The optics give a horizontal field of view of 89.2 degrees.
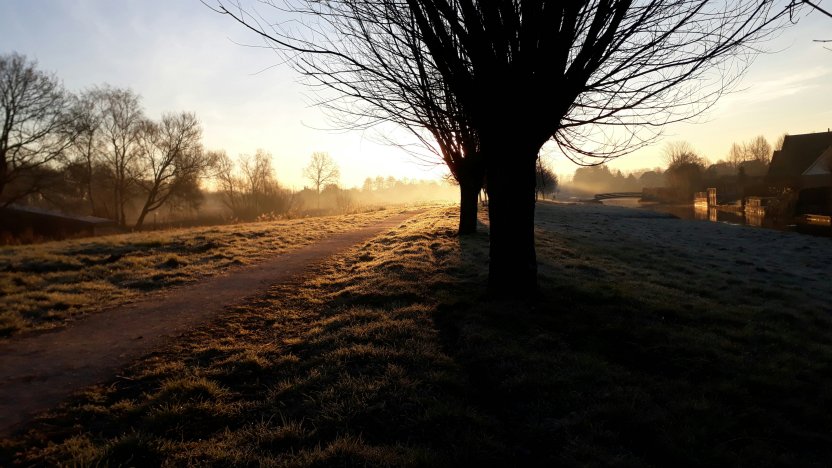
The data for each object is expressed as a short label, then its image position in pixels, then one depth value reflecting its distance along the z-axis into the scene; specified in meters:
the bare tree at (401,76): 6.28
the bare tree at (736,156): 116.25
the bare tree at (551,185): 61.30
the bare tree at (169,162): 43.53
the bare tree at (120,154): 40.94
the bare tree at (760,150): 105.54
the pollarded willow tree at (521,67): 5.60
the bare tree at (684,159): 72.64
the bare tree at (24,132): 29.74
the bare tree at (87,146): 35.34
